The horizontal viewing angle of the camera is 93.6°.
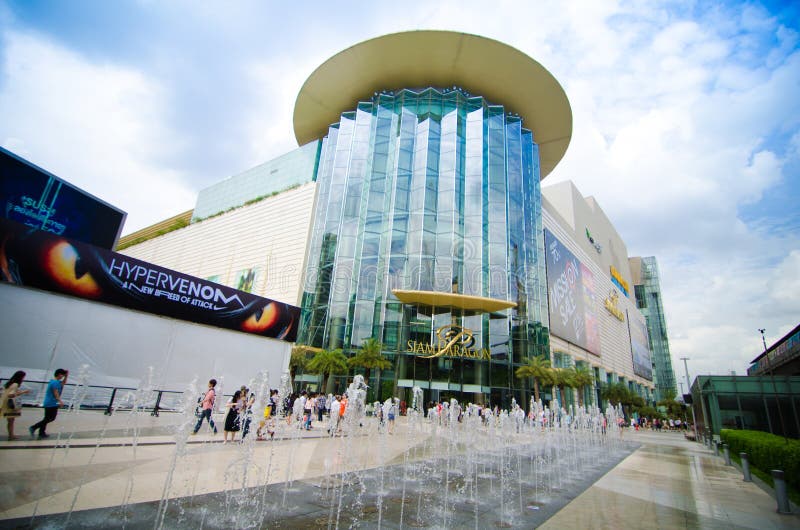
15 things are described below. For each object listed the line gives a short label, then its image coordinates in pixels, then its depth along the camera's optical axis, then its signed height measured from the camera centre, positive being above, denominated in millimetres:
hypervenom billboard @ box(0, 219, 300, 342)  11523 +2903
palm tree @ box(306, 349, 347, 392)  24516 +1166
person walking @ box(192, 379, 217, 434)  10437 -819
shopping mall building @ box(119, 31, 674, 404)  27750 +13923
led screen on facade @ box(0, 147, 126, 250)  12484 +5448
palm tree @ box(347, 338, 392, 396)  24922 +1649
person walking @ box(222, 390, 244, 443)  10224 -1082
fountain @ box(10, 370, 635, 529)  4691 -1696
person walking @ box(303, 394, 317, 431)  15319 -1301
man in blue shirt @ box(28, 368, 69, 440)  7723 -841
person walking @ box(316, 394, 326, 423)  18906 -1180
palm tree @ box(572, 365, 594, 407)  34928 +2128
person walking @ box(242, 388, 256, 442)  9945 -934
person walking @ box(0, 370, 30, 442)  7199 -817
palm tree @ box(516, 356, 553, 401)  28516 +1825
